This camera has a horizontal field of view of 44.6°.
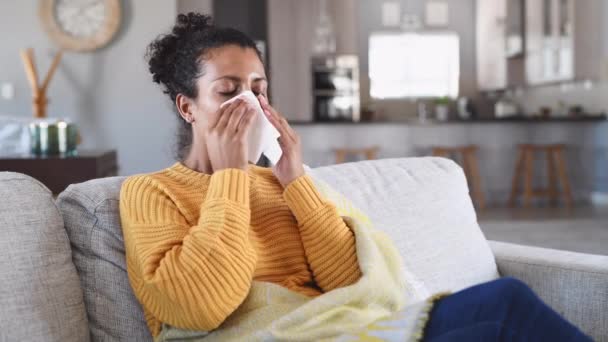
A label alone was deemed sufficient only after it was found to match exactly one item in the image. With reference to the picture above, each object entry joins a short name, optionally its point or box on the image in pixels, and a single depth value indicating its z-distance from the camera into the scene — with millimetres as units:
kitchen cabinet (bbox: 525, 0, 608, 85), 6816
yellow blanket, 1143
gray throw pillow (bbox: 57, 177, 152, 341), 1395
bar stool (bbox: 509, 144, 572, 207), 7068
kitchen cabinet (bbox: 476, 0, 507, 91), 9016
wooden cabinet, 3582
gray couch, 1287
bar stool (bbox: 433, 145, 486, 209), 7152
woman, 1085
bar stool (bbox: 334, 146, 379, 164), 7102
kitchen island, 7262
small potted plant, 9102
